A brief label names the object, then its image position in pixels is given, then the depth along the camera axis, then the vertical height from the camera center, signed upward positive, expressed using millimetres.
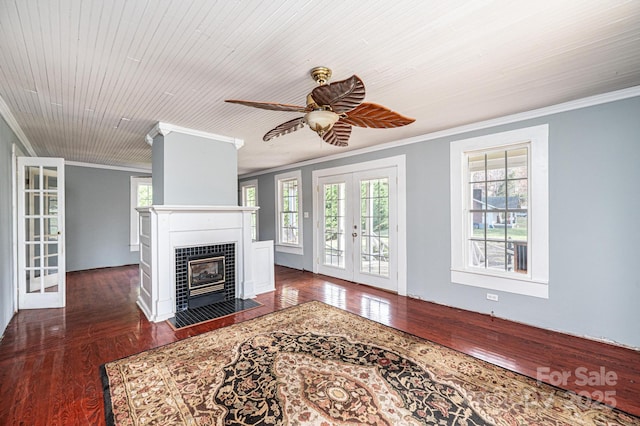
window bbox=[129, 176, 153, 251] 6773 +360
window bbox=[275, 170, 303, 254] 6300 +12
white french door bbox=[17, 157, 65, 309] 3744 -241
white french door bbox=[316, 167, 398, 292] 4559 -269
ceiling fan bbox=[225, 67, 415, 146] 1677 +742
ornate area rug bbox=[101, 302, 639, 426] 1758 -1290
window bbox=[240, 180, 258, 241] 7554 +482
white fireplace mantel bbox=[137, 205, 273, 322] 3420 -374
